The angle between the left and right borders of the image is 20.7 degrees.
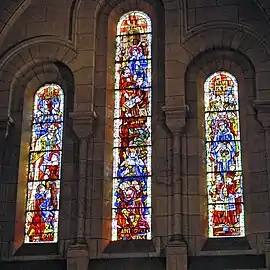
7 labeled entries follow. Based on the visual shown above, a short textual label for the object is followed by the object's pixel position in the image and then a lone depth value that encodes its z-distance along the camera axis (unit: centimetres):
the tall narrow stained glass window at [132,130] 1385
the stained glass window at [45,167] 1405
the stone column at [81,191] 1320
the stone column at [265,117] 1352
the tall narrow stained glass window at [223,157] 1352
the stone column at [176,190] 1294
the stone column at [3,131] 1448
